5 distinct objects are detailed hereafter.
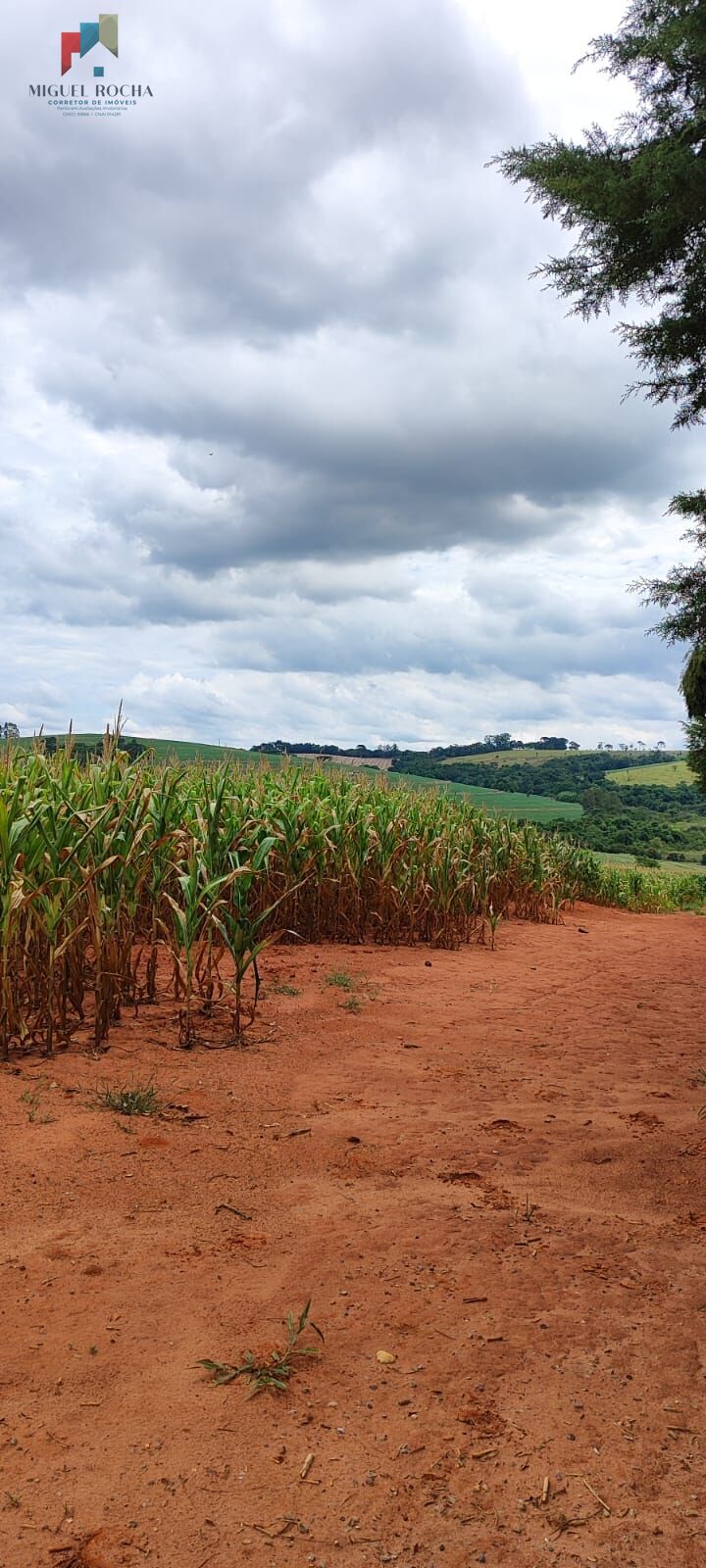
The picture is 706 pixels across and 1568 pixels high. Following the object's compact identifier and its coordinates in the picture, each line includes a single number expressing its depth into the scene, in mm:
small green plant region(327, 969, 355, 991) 7270
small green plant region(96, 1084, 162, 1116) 4078
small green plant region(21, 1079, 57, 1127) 3846
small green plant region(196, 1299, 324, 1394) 2250
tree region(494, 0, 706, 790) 4977
